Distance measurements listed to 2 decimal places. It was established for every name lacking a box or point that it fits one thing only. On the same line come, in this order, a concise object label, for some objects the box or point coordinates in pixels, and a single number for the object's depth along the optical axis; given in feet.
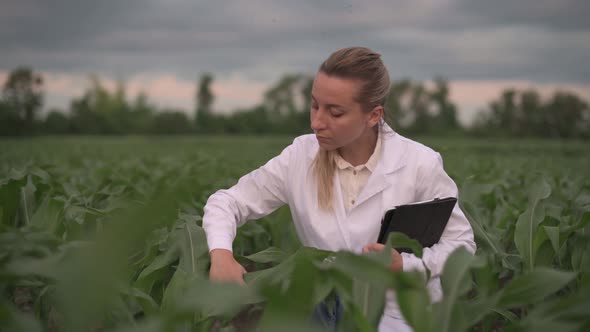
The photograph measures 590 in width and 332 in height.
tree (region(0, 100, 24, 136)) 157.89
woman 6.91
